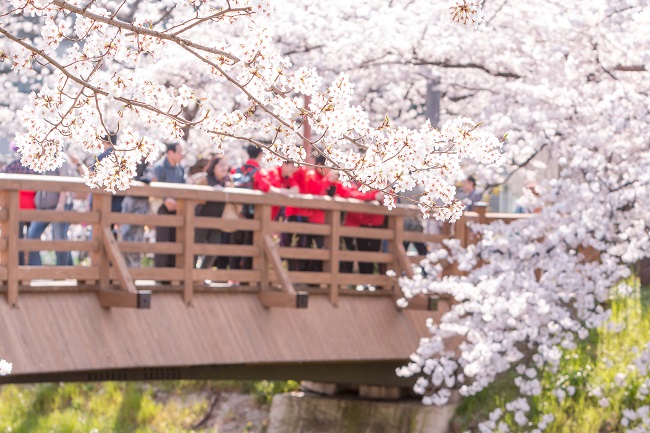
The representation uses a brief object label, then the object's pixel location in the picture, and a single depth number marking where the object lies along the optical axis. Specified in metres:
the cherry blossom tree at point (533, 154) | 13.70
